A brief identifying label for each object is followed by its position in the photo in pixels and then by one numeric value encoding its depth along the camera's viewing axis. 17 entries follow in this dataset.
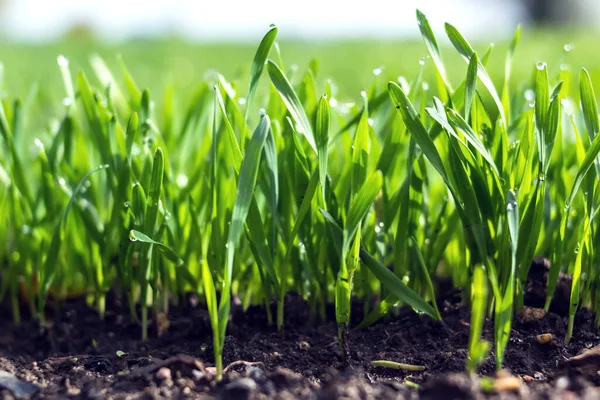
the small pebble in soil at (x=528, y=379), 0.49
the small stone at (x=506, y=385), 0.45
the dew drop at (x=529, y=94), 0.60
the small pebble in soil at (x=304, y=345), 0.53
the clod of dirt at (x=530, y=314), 0.54
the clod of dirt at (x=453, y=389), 0.44
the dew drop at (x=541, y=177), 0.50
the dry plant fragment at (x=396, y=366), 0.50
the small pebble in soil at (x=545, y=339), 0.52
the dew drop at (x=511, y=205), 0.48
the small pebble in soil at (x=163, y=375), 0.48
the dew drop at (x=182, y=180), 0.60
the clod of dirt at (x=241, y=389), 0.46
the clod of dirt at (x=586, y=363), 0.48
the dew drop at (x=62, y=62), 0.57
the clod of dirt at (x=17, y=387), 0.48
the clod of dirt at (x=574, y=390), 0.44
